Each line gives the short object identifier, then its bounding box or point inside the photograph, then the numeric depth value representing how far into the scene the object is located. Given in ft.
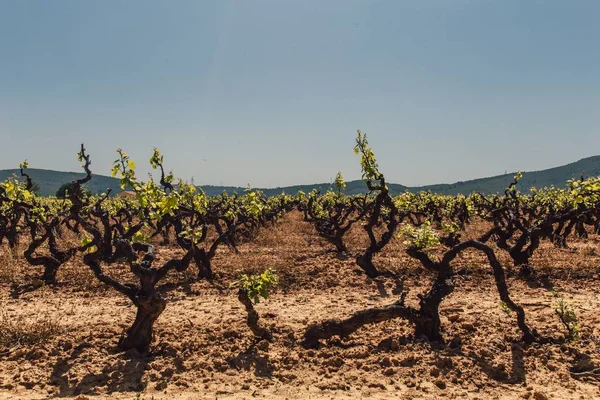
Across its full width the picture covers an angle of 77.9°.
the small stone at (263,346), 25.68
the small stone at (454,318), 29.07
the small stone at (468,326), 27.17
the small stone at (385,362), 23.16
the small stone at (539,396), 19.18
